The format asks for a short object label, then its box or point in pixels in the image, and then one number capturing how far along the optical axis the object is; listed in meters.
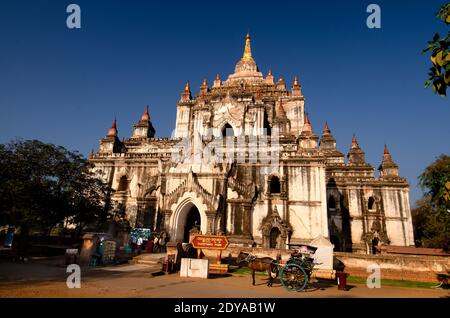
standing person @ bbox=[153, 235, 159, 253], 22.00
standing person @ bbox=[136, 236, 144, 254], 22.48
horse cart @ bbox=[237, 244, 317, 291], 10.98
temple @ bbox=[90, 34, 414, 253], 23.67
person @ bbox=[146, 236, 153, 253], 21.20
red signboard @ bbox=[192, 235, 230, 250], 14.41
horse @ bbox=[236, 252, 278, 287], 11.91
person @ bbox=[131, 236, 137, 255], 21.35
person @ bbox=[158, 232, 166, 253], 22.44
